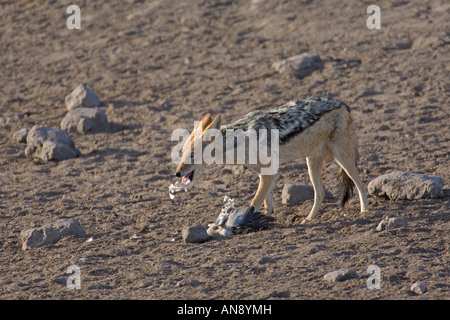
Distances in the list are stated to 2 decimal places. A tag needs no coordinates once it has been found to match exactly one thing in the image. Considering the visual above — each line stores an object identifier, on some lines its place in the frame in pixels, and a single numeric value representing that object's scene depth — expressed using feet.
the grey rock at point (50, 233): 48.85
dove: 49.01
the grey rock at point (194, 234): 47.65
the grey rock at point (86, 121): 73.61
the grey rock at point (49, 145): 67.05
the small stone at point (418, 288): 37.27
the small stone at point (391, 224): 46.42
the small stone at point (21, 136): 72.02
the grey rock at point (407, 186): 50.80
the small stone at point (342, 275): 39.55
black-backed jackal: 51.16
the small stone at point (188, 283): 40.70
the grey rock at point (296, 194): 55.62
